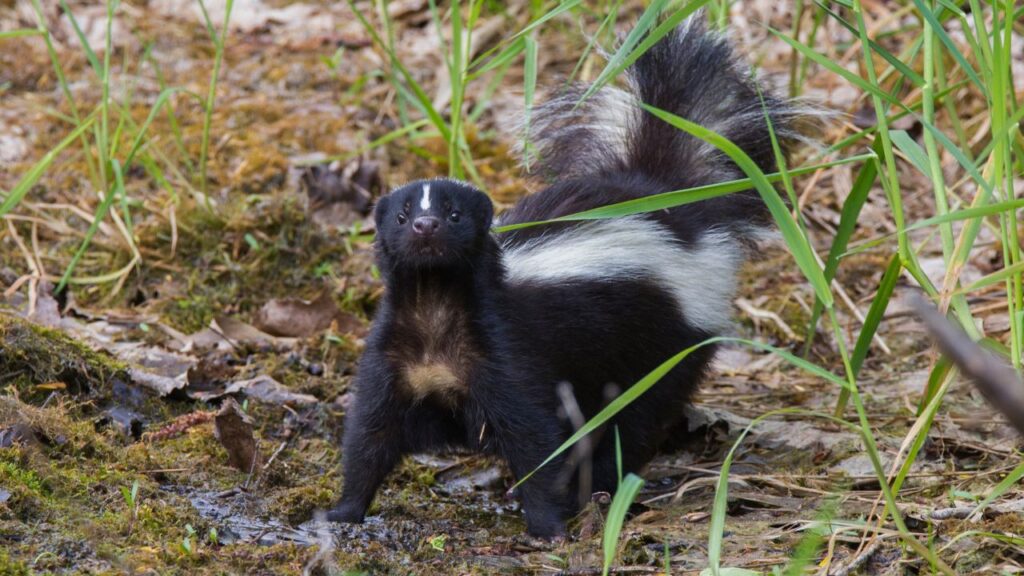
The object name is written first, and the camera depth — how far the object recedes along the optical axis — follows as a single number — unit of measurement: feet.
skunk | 27.20
